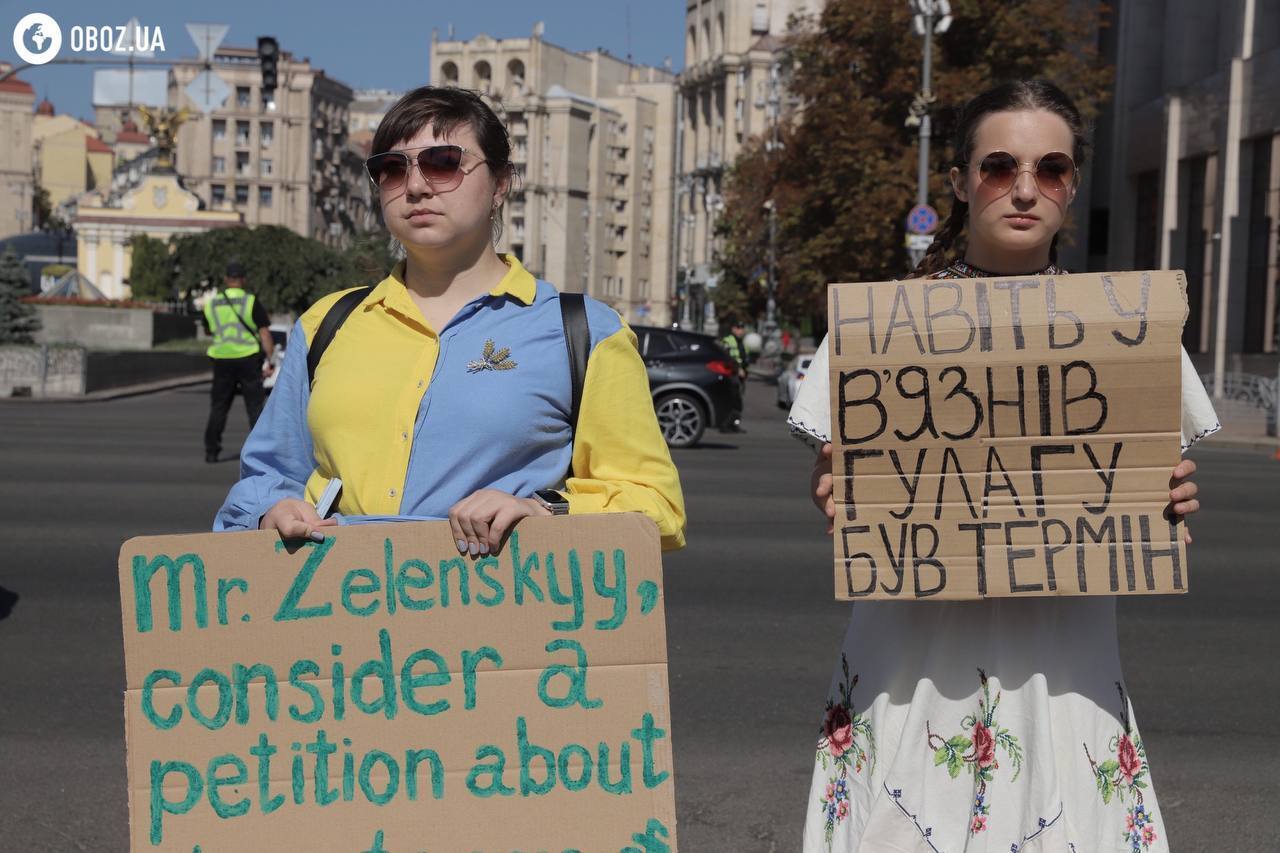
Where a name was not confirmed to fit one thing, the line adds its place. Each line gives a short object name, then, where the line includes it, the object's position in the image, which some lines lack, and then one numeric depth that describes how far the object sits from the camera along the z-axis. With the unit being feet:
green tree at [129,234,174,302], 234.58
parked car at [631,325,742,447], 69.00
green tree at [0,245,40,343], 116.16
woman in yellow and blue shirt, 10.11
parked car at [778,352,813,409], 106.52
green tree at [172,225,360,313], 194.39
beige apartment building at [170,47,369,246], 480.23
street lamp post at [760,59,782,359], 183.82
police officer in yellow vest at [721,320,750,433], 109.50
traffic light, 98.68
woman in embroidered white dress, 10.56
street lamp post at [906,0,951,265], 102.01
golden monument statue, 283.30
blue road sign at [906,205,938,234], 101.30
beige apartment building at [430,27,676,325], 562.25
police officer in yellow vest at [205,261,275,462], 54.34
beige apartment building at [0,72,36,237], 496.23
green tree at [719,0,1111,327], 119.34
